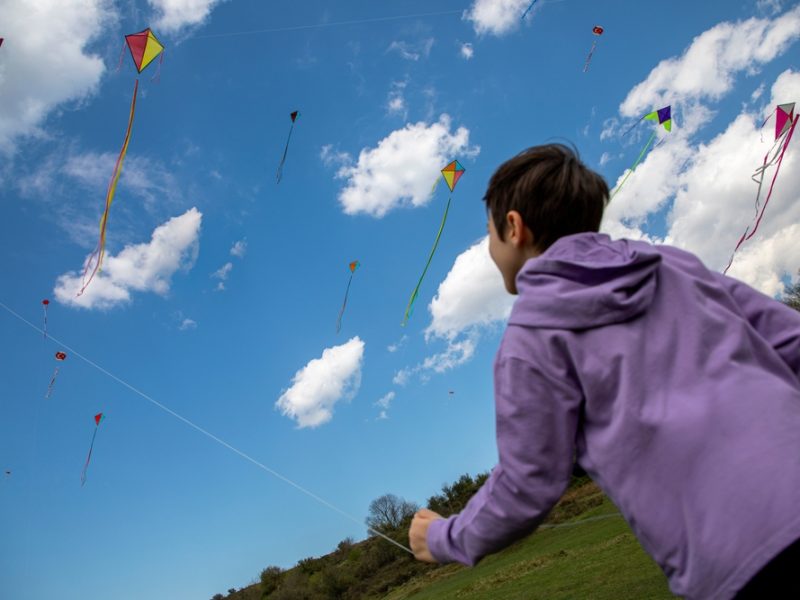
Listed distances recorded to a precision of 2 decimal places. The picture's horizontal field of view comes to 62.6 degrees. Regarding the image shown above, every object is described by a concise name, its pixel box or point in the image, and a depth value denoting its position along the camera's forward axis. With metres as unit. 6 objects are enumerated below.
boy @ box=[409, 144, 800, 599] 1.04
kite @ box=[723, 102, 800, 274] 12.55
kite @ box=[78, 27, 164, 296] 8.31
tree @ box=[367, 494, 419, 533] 33.78
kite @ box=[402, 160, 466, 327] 11.95
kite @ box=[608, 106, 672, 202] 14.09
